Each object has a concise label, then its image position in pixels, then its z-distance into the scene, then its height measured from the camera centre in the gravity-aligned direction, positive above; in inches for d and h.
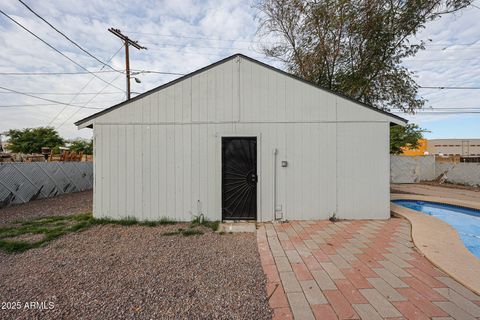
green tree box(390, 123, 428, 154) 705.6 +71.1
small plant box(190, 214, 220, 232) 185.0 -56.2
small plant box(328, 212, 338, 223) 196.7 -53.4
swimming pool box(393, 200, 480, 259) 184.7 -65.9
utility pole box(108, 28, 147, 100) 431.2 +229.6
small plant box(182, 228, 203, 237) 167.2 -57.2
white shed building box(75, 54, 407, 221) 197.8 +8.7
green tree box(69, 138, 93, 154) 988.9 +60.7
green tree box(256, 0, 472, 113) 292.2 +177.6
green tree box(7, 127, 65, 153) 879.7 +75.8
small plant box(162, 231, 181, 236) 168.1 -57.7
